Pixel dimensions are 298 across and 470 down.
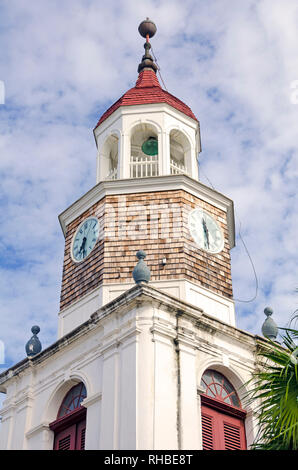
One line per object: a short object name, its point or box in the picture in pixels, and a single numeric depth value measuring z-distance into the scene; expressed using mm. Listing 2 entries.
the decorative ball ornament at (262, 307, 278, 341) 24469
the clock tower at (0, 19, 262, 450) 20047
